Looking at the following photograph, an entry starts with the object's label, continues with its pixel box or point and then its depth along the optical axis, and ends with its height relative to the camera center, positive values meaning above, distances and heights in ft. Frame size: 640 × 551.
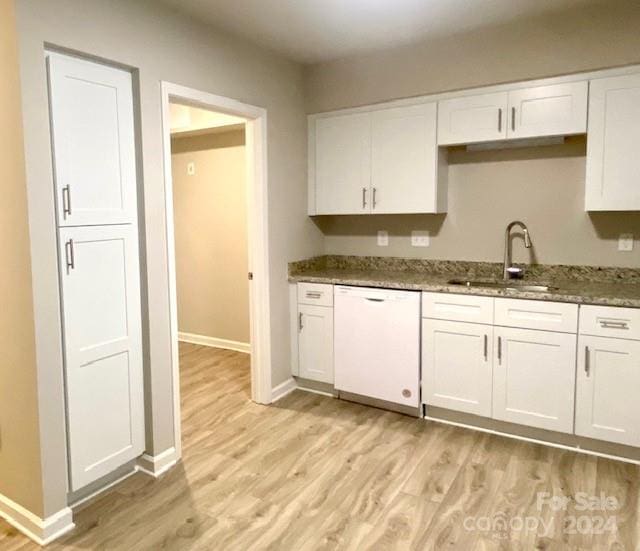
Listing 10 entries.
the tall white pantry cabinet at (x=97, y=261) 7.06 -0.45
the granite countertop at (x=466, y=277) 9.03 -1.09
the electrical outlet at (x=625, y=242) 9.93 -0.29
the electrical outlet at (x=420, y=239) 12.23 -0.25
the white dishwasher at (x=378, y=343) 10.56 -2.52
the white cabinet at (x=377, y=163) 11.02 +1.55
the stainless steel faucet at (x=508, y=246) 10.65 -0.39
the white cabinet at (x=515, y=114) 9.39 +2.28
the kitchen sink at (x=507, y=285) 9.85 -1.20
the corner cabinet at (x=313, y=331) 11.76 -2.46
